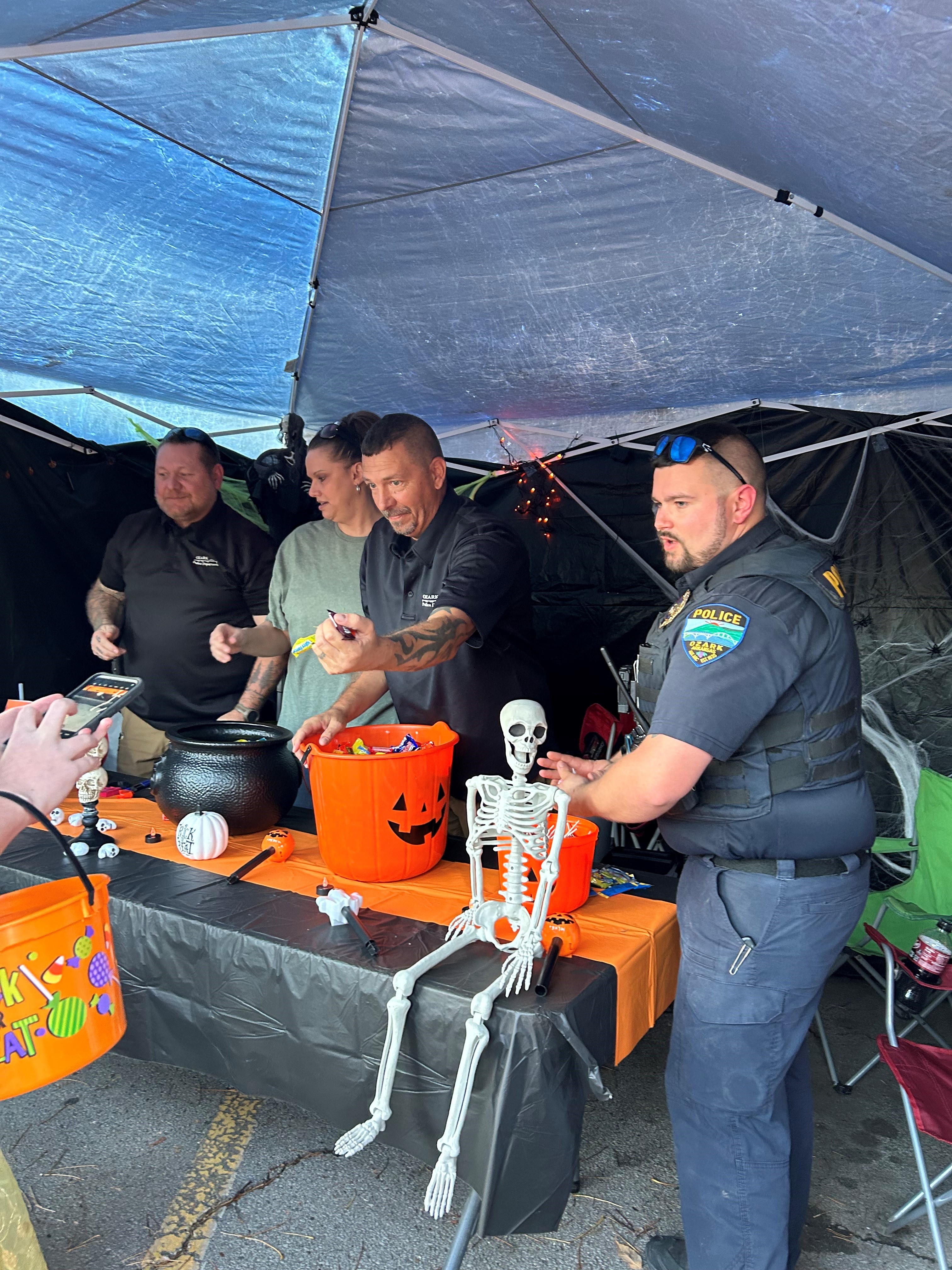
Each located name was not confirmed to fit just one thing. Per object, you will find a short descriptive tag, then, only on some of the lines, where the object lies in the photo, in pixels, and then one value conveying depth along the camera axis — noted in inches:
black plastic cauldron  95.9
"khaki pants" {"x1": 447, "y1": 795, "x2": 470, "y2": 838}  106.0
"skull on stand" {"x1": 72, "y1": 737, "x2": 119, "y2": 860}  95.2
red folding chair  78.6
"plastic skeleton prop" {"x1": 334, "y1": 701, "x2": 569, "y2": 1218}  61.1
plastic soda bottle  102.7
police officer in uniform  65.8
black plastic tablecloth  62.0
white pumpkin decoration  92.4
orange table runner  72.9
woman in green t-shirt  134.4
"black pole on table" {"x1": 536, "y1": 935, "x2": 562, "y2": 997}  64.2
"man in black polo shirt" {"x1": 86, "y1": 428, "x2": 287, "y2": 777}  159.8
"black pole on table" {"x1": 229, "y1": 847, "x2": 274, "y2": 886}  87.7
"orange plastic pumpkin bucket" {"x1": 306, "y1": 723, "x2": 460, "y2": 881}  80.2
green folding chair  131.0
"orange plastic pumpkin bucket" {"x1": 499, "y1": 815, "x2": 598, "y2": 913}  77.5
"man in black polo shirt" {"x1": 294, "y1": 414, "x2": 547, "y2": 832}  103.1
